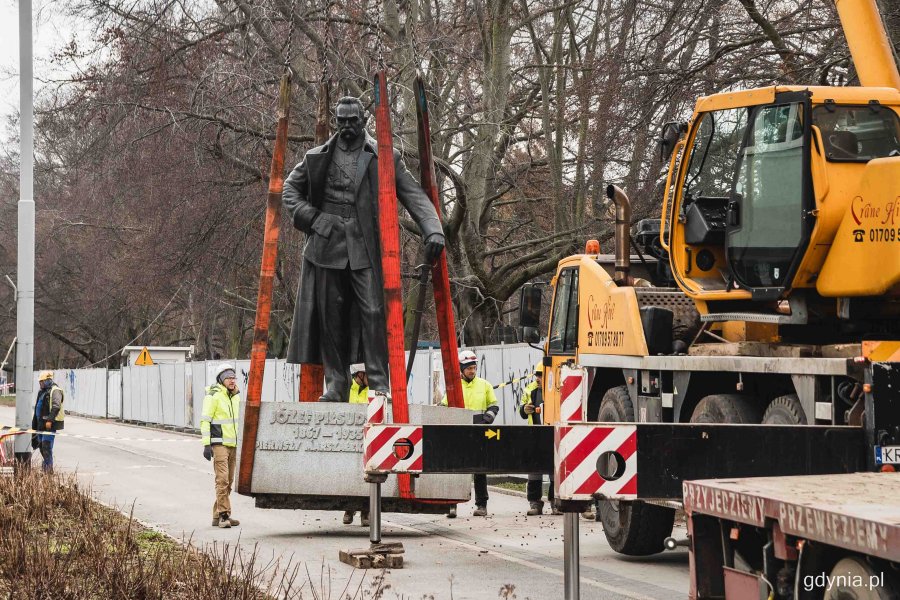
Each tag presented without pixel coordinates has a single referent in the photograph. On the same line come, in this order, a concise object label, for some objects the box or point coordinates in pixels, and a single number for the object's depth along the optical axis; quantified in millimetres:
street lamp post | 19922
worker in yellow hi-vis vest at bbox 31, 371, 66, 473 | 23125
